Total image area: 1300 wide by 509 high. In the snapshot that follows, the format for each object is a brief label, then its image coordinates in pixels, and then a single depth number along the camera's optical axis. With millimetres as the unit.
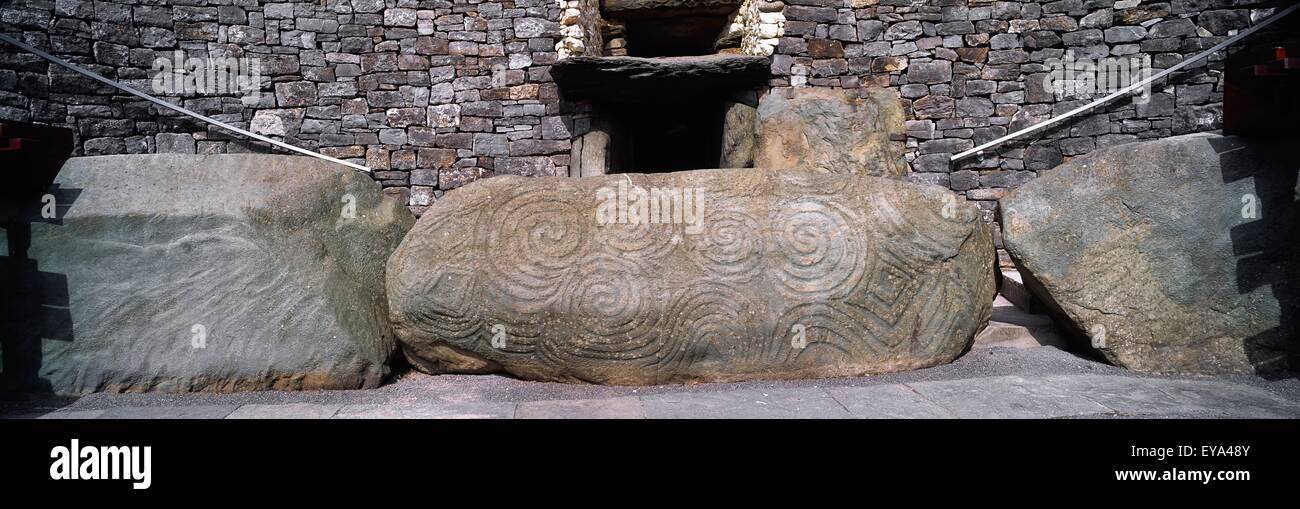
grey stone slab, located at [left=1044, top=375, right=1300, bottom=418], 2521
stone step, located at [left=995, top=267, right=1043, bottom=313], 4090
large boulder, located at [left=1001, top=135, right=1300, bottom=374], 3018
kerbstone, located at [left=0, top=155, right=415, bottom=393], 2936
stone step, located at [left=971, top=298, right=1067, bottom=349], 3547
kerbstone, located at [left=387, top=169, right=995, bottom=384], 2947
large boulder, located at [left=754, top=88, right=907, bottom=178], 5539
